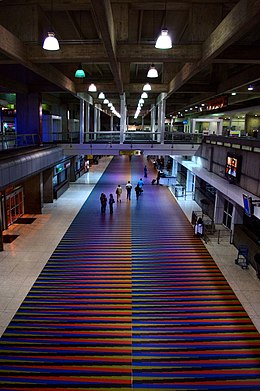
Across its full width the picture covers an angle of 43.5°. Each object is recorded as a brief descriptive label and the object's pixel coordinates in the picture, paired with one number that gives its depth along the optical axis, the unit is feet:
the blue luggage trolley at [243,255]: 34.91
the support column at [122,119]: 67.60
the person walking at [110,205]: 56.70
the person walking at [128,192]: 67.48
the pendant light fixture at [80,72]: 34.78
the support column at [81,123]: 69.92
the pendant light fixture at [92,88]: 49.85
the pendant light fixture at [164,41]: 20.71
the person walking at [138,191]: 71.26
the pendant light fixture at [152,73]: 32.55
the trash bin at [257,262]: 32.18
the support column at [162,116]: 69.65
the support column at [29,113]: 57.62
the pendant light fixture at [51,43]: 21.04
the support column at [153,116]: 106.01
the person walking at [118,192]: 64.54
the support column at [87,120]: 82.94
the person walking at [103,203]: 56.95
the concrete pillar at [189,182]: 78.18
